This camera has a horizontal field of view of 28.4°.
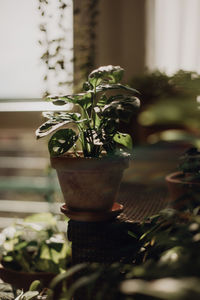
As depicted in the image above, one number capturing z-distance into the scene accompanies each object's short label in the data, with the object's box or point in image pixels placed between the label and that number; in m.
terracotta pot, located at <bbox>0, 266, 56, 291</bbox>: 1.74
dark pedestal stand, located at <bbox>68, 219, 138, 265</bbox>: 1.21
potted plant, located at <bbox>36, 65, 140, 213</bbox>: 1.19
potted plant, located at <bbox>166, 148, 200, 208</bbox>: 1.28
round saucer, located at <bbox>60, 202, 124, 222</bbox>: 1.20
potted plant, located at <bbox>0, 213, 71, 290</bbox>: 1.76
